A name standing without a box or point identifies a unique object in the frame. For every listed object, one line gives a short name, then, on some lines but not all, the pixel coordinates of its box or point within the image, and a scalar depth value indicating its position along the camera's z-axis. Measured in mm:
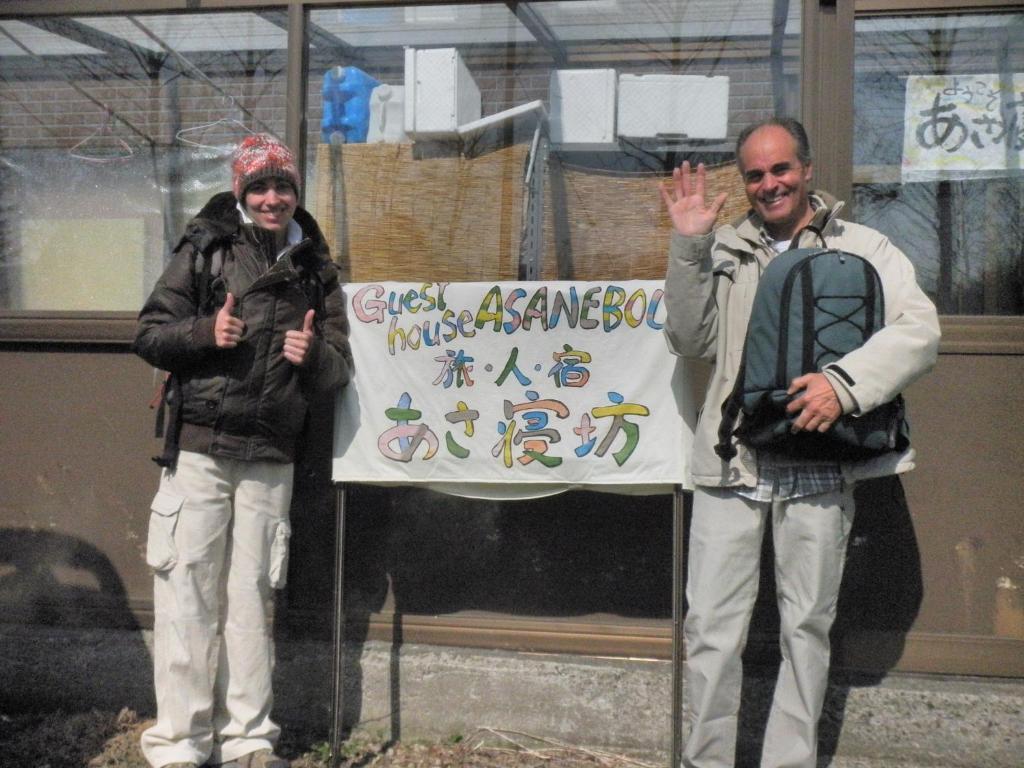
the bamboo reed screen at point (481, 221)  4504
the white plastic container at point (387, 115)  4621
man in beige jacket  3459
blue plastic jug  4672
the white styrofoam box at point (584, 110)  4566
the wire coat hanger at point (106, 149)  4953
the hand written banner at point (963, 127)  4363
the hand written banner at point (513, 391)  3982
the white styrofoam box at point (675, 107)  4535
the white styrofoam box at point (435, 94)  4500
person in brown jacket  3891
